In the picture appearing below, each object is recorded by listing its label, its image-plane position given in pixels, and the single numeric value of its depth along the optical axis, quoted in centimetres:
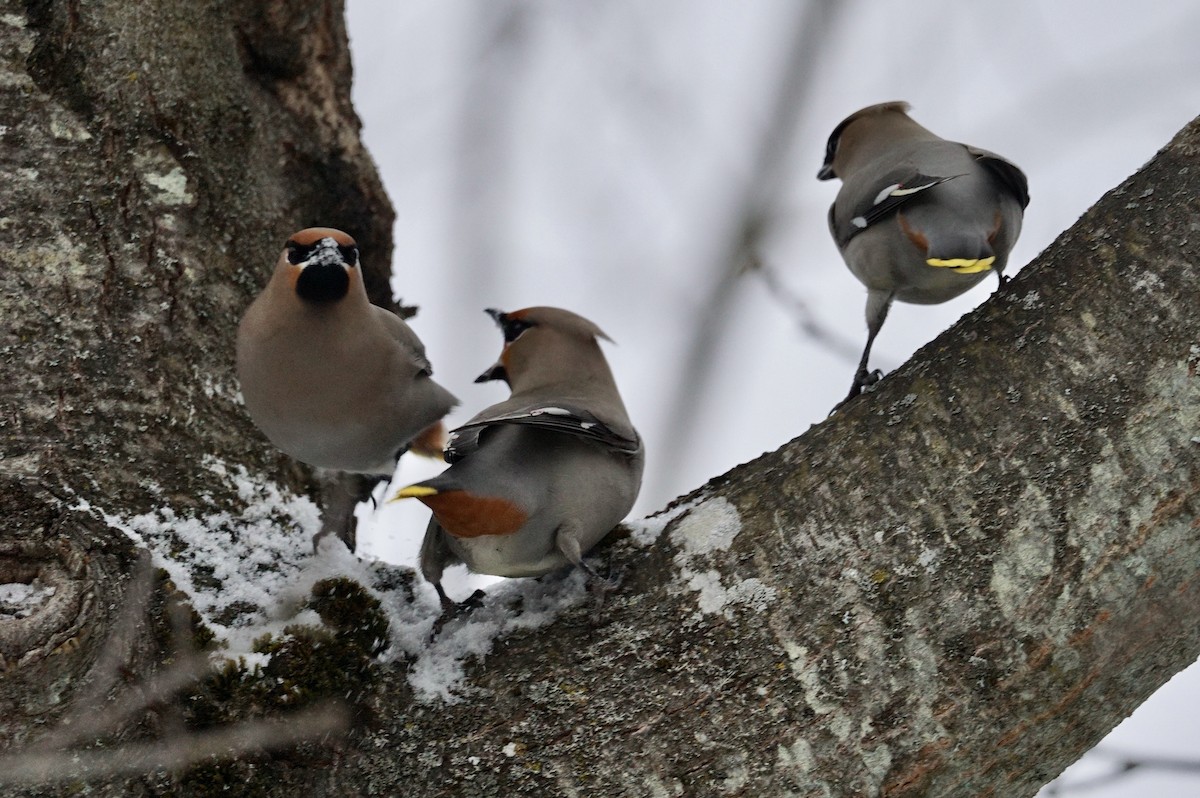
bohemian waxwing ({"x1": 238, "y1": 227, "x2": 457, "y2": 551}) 685
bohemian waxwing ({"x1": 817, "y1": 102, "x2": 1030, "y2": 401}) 693
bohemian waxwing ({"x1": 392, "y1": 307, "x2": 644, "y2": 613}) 575
